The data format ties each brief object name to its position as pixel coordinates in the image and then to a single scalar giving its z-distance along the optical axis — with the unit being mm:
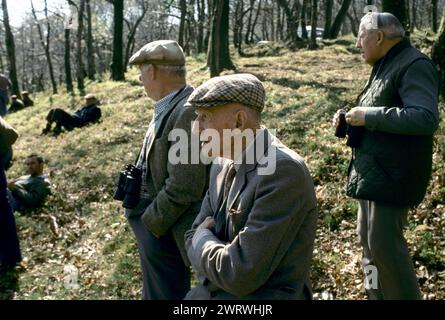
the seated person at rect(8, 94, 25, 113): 25438
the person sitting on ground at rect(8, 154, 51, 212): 8648
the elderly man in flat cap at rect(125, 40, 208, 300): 3523
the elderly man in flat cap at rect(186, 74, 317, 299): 2176
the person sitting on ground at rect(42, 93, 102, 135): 15305
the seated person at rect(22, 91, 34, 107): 26172
